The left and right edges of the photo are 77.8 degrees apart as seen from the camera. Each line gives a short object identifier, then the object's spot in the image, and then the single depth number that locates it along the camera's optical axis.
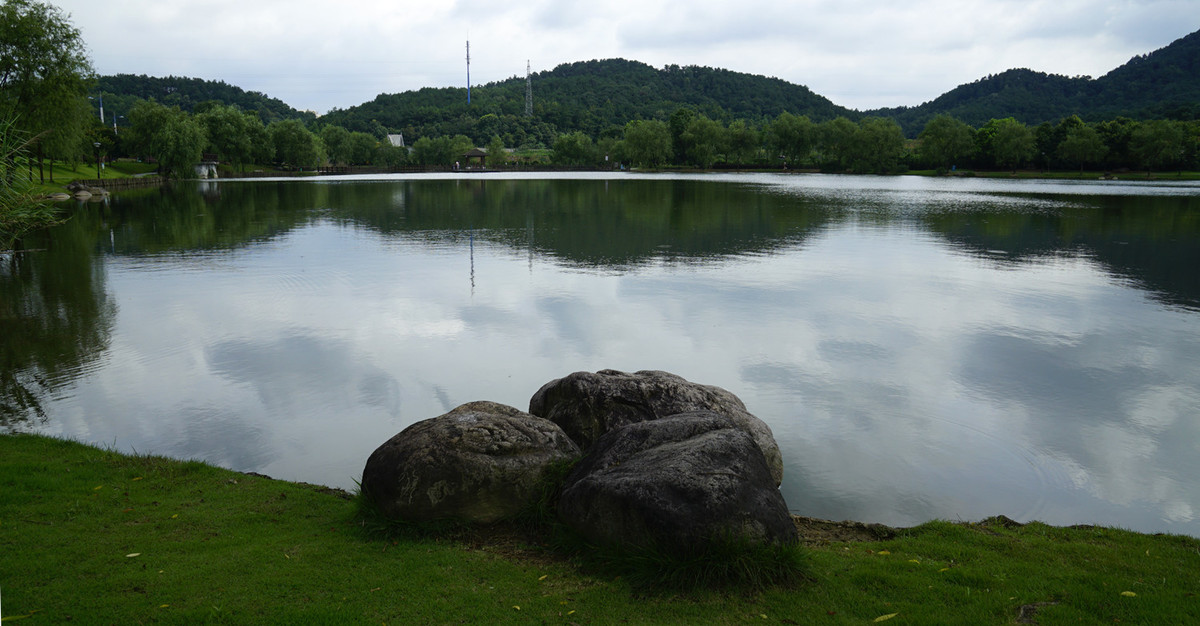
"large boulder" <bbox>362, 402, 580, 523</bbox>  6.11
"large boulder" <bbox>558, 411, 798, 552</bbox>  5.24
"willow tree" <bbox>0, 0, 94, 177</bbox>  47.09
